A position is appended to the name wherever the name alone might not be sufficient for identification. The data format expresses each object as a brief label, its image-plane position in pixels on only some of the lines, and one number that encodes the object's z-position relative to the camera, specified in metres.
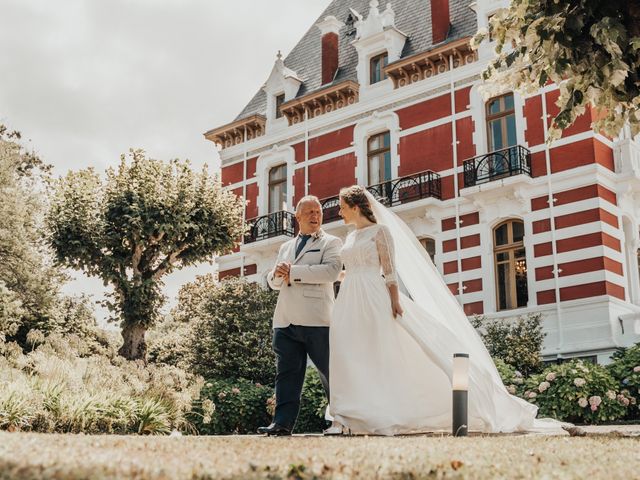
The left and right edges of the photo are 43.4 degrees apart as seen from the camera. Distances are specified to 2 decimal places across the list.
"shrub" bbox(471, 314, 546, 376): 18.00
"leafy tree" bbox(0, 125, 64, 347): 23.31
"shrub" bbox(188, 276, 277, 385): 19.41
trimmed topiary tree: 19.19
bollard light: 6.68
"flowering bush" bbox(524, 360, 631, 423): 12.76
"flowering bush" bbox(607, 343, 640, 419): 13.62
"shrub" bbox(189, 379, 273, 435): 13.41
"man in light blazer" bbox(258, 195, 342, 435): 7.05
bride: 7.13
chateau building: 19.50
